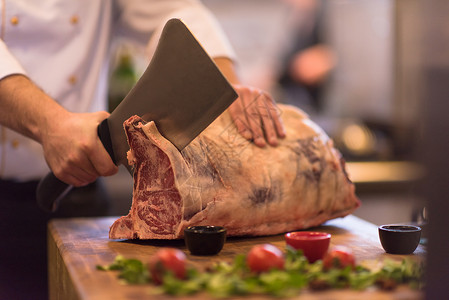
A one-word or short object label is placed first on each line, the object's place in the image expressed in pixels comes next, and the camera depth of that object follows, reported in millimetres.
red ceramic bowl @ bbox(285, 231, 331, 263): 1298
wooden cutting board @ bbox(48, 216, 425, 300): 1065
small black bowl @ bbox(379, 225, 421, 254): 1428
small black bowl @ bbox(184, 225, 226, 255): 1376
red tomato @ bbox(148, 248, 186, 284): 1088
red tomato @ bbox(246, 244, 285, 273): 1111
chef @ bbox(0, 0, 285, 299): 1778
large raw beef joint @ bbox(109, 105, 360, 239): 1518
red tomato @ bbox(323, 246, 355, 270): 1164
